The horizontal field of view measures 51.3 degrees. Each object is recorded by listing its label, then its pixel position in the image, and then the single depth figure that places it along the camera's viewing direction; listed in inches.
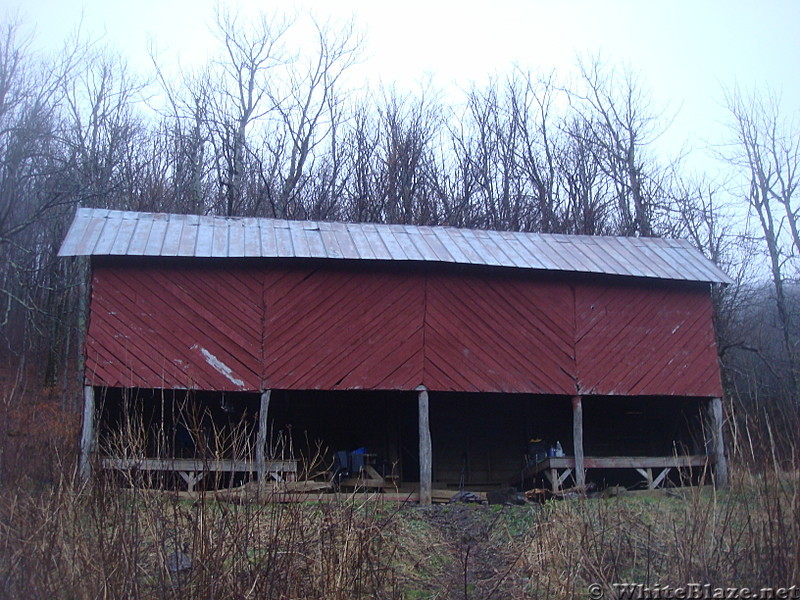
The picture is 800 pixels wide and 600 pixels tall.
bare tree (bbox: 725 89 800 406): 1143.0
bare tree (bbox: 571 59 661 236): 1258.6
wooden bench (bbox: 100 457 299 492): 553.1
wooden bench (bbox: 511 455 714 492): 633.6
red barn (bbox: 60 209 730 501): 586.6
